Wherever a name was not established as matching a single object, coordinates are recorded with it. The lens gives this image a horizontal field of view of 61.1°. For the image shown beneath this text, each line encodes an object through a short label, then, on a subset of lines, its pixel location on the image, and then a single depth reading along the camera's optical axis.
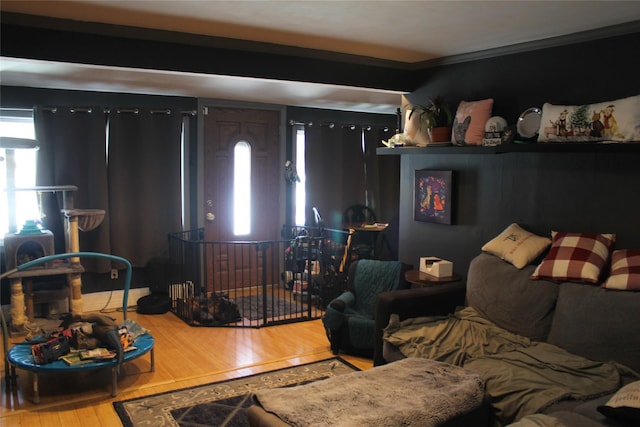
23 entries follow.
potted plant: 4.18
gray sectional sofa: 2.73
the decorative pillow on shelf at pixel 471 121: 3.94
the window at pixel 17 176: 4.98
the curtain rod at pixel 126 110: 5.40
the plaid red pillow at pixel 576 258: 3.20
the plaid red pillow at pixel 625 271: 2.98
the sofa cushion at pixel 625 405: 2.28
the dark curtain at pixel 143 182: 5.73
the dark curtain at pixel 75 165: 5.38
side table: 4.07
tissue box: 4.17
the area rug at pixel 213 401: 3.28
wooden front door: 6.36
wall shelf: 3.09
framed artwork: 4.36
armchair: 4.27
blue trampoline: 3.50
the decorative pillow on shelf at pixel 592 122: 3.05
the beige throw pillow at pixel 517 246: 3.57
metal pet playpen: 5.36
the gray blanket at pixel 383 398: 2.49
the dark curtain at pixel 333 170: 6.91
